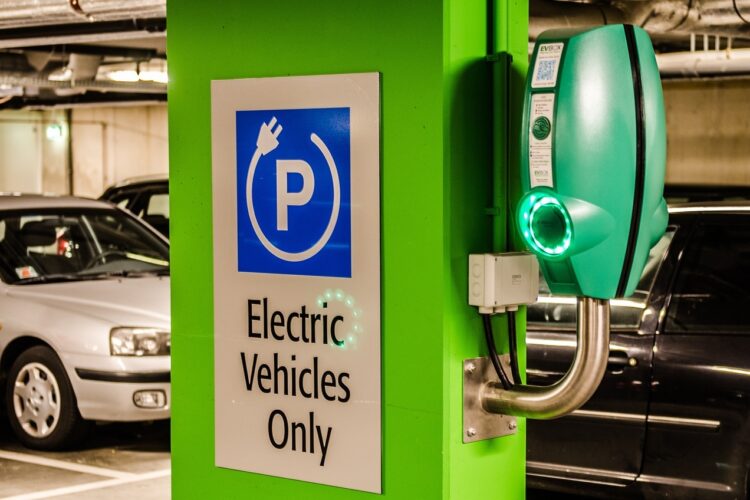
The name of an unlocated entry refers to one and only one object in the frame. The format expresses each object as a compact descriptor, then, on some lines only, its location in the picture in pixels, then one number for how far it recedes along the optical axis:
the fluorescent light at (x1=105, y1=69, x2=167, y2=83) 24.70
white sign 5.18
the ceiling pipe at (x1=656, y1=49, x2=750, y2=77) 19.34
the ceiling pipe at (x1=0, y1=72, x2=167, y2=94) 24.47
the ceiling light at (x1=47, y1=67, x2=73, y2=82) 24.33
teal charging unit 4.54
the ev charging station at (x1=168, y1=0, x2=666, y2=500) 4.62
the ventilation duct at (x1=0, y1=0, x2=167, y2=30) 14.63
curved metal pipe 4.83
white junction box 5.01
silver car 12.27
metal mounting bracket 5.09
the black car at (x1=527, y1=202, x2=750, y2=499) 8.65
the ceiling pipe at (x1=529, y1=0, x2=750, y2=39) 14.74
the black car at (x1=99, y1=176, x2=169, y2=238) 20.59
